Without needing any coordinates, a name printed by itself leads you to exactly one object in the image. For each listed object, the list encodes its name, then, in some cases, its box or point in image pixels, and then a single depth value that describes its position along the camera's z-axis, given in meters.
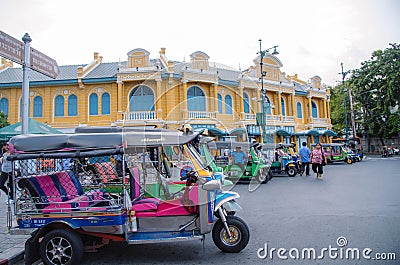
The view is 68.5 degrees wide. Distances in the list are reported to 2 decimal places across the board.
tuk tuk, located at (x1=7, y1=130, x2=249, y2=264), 4.23
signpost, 5.31
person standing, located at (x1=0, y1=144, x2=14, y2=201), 7.96
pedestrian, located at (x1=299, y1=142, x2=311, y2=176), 15.66
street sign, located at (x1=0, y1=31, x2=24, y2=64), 5.19
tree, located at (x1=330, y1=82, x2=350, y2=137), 43.12
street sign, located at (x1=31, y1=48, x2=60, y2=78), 5.99
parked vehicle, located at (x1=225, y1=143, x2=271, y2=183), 12.66
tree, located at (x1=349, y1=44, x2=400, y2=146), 35.88
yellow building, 21.86
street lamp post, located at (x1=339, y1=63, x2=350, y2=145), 33.46
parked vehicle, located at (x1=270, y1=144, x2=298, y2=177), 16.33
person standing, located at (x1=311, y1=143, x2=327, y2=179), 13.44
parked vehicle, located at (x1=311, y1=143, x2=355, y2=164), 24.75
